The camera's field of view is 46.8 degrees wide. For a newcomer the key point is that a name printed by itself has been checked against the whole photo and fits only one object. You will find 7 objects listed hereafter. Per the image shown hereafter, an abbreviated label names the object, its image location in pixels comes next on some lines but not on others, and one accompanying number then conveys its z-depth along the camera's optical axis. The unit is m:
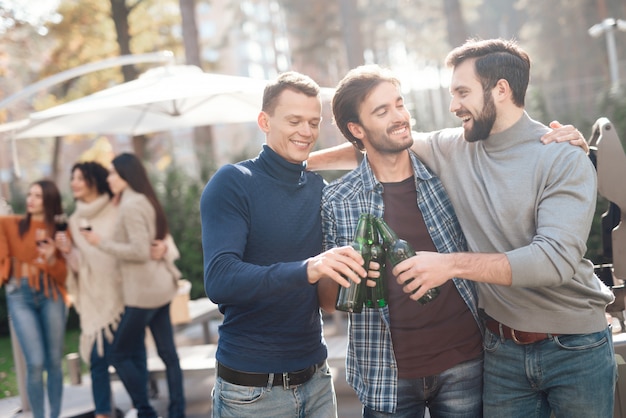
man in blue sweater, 2.51
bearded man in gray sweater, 2.57
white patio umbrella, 5.70
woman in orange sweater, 5.64
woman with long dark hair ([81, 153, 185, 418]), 5.40
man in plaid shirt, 2.77
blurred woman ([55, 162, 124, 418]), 5.59
